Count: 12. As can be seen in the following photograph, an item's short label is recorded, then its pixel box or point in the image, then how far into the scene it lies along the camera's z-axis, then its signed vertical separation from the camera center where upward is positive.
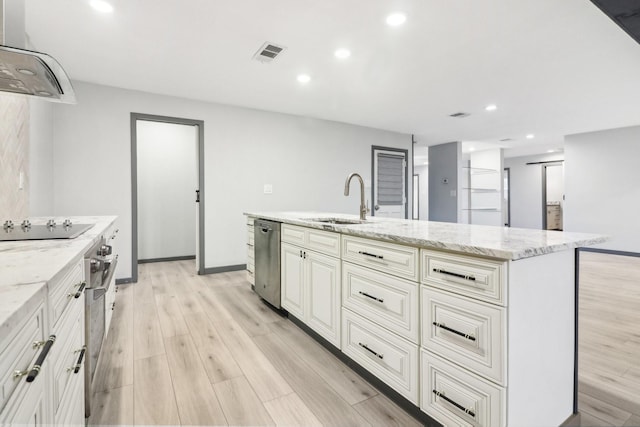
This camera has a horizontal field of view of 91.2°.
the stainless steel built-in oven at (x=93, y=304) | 1.32 -0.43
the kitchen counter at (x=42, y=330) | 0.56 -0.28
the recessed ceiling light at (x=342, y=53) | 2.86 +1.48
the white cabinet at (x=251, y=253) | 3.35 -0.45
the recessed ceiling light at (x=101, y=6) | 2.15 +1.44
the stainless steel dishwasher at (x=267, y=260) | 2.78 -0.46
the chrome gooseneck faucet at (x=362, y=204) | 2.40 +0.06
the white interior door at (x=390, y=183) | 6.20 +0.58
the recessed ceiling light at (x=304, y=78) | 3.42 +1.49
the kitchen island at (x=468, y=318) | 1.13 -0.46
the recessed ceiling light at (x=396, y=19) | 2.29 +1.44
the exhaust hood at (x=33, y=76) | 1.29 +0.65
